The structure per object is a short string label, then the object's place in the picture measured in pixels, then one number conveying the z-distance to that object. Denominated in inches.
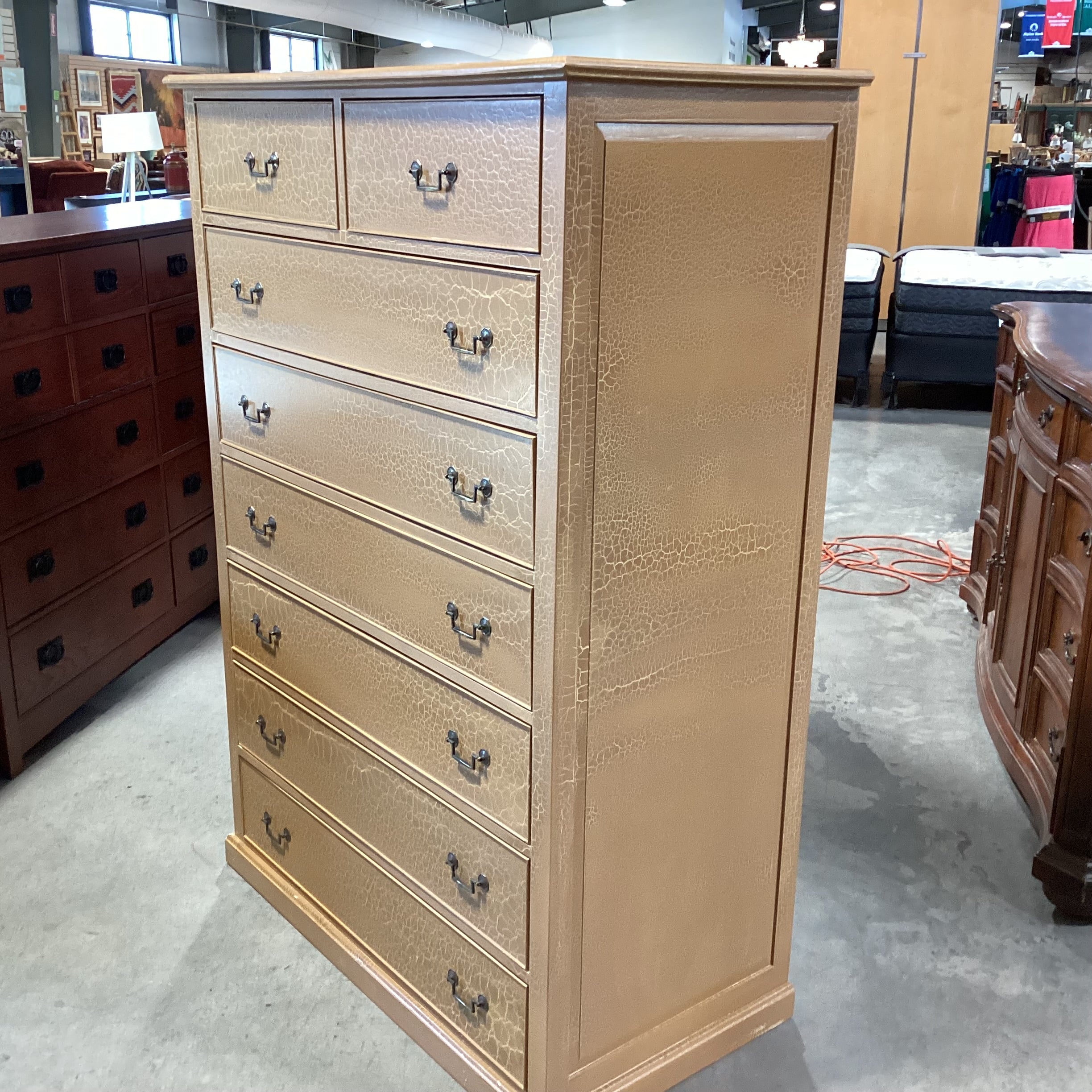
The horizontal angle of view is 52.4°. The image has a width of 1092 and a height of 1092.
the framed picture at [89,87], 586.6
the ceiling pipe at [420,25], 476.1
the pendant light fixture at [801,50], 464.8
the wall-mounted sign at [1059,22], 421.7
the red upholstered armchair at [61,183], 432.1
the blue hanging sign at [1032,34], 501.0
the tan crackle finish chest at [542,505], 54.6
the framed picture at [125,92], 600.4
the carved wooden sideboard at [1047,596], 87.8
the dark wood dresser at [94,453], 106.4
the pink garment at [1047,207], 331.6
